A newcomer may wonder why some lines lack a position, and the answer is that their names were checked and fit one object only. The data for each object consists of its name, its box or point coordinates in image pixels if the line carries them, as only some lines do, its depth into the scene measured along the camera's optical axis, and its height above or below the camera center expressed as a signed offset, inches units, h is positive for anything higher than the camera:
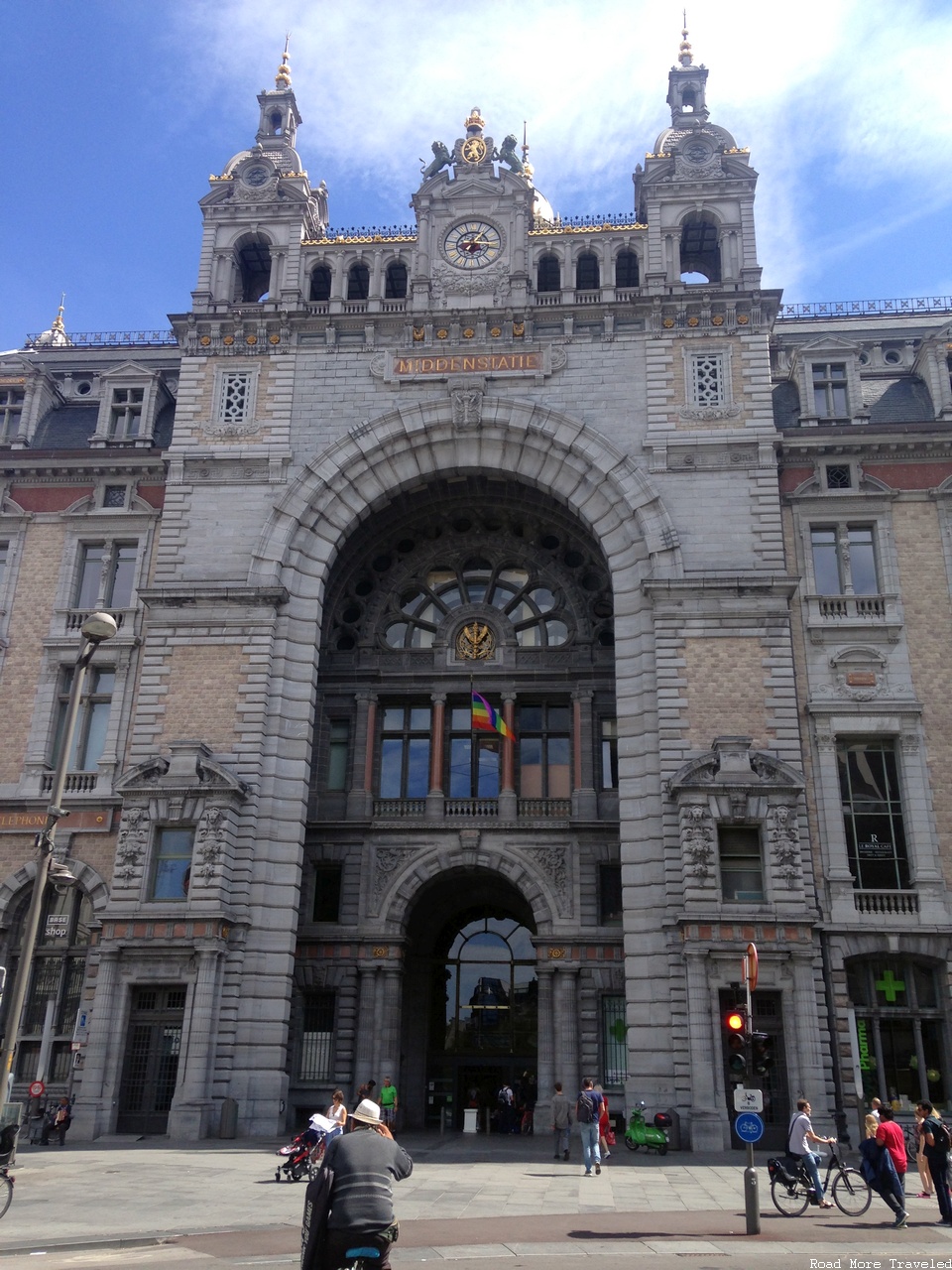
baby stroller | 763.4 -53.4
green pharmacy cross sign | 1197.7 +96.8
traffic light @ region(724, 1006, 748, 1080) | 626.2 +18.0
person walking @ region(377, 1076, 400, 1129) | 1162.6 -27.5
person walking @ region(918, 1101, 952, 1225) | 690.2 -42.3
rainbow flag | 1387.8 +412.6
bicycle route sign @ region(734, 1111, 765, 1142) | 618.8 -23.0
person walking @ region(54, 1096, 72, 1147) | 1119.6 -51.8
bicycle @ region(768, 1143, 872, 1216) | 693.9 -63.3
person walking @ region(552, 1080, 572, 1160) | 1035.9 -39.6
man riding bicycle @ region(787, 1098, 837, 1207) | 697.6 -37.2
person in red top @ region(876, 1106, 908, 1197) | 666.8 -30.4
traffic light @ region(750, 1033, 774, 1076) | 634.2 +14.3
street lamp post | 661.9 +118.7
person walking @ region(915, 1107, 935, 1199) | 757.4 -53.2
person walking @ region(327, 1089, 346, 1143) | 790.5 -26.6
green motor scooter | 1065.5 -49.5
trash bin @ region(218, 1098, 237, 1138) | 1138.7 -48.7
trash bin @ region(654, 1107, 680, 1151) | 1097.4 -43.4
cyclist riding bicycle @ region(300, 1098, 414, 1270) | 307.9 -33.7
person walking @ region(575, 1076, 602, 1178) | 917.8 -38.4
